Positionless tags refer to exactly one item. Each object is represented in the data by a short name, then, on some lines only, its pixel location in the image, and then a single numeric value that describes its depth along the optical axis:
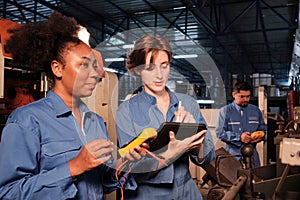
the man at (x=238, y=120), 2.31
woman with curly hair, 0.60
